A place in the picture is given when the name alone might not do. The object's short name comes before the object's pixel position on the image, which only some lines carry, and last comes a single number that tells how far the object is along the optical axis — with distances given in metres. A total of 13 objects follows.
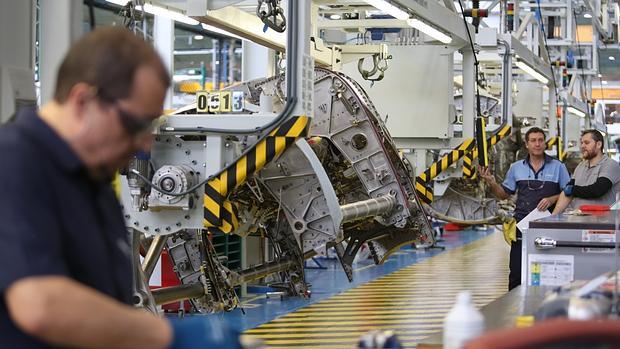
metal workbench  5.70
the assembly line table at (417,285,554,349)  3.15
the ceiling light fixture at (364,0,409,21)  8.10
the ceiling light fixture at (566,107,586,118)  21.92
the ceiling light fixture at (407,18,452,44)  9.31
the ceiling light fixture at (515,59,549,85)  14.63
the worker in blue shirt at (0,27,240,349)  1.92
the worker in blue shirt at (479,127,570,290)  9.41
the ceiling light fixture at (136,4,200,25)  7.18
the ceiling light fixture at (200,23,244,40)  7.95
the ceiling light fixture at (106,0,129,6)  6.78
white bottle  2.67
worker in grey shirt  8.72
